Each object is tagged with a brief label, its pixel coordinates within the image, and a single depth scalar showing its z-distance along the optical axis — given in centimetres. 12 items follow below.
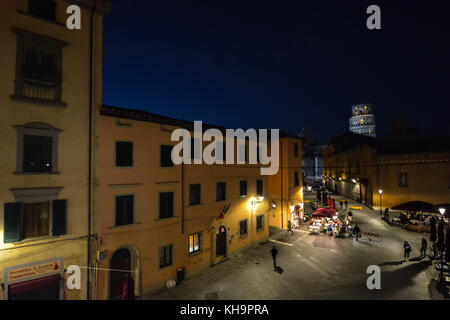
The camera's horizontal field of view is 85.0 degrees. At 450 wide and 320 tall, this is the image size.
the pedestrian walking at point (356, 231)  2397
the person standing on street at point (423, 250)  1864
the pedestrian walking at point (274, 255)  1752
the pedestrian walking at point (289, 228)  2688
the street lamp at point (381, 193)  3358
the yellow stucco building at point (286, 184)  2731
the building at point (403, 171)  3244
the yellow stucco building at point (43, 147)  1031
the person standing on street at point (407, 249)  1800
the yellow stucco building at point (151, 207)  1289
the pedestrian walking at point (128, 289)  1236
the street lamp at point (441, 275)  1481
